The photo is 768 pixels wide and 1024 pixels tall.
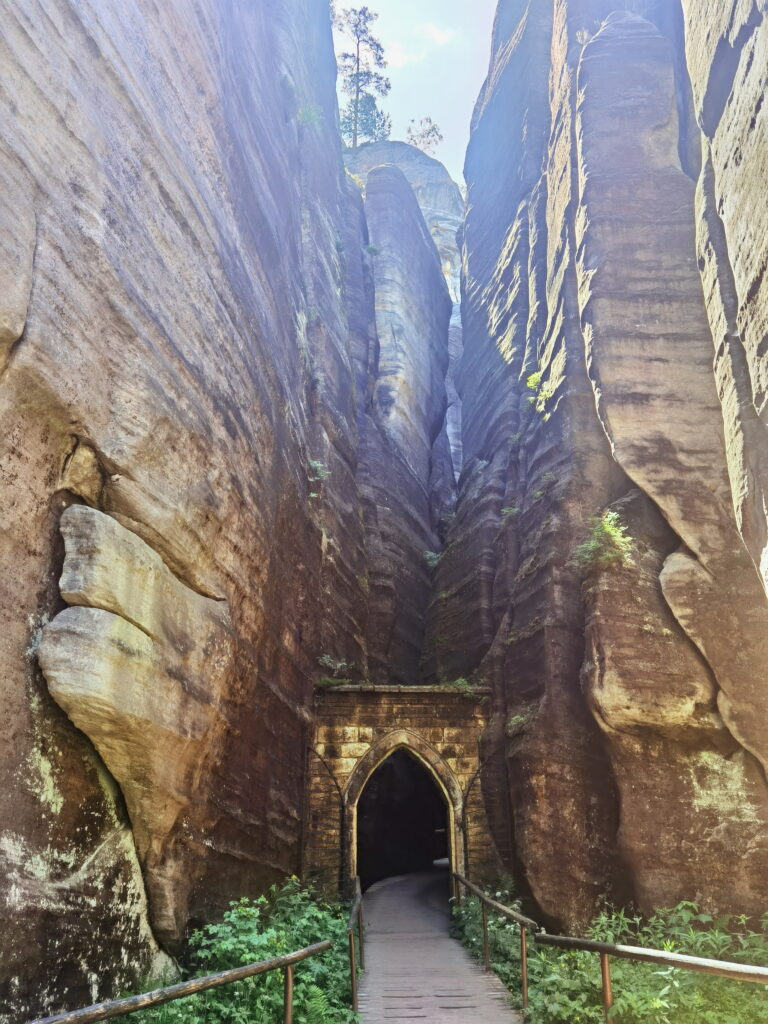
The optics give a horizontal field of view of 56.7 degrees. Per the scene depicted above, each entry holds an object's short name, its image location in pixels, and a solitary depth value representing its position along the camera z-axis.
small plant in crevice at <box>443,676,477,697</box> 14.48
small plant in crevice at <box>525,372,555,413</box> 17.00
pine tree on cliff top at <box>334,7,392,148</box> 37.59
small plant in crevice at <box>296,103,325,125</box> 20.03
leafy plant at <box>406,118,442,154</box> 45.97
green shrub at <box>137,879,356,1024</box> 5.94
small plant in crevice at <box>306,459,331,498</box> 15.70
